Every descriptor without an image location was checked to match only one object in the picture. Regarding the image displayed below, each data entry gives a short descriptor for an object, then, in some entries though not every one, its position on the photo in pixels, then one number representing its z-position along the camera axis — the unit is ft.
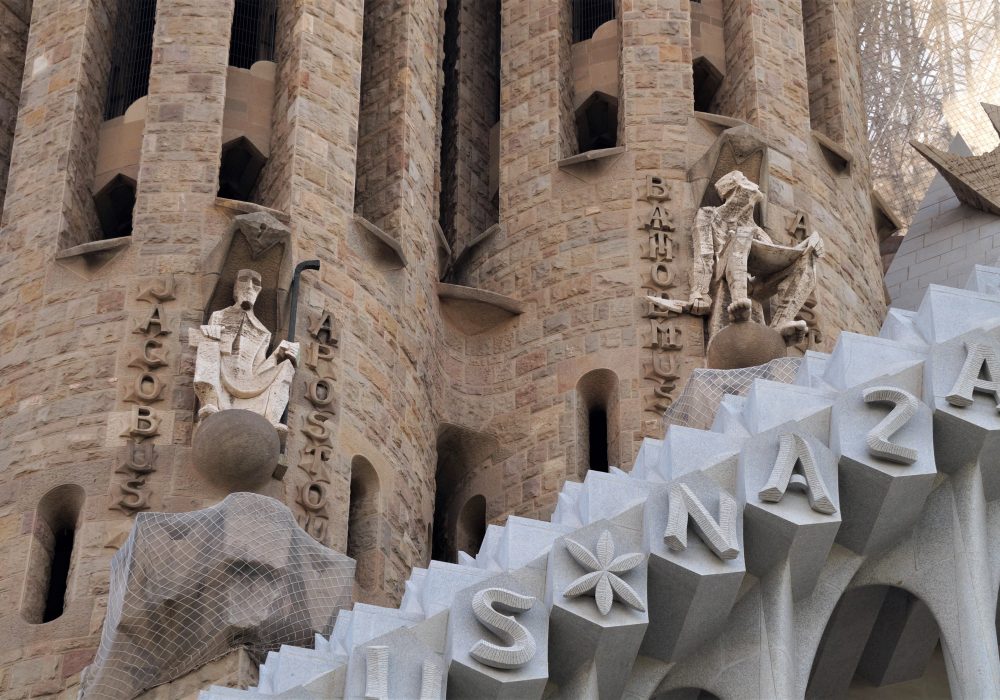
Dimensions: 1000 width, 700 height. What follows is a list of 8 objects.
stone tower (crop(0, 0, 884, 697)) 90.02
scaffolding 135.33
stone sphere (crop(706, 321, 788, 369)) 93.61
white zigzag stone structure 75.00
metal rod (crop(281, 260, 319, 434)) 92.02
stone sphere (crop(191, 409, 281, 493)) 87.15
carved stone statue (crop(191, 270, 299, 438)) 89.10
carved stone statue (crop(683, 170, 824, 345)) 98.73
